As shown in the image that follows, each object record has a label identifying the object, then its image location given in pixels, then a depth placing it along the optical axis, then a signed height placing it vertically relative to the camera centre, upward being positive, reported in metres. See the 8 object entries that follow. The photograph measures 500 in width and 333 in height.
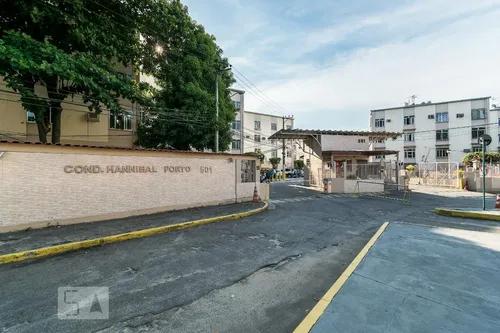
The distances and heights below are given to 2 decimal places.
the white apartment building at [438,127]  46.18 +7.09
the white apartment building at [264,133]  66.00 +8.52
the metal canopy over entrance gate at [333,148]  27.94 +2.30
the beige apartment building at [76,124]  15.16 +2.87
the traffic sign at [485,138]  13.71 +1.48
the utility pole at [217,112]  19.98 +4.06
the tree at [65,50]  10.64 +4.99
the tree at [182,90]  19.42 +5.53
